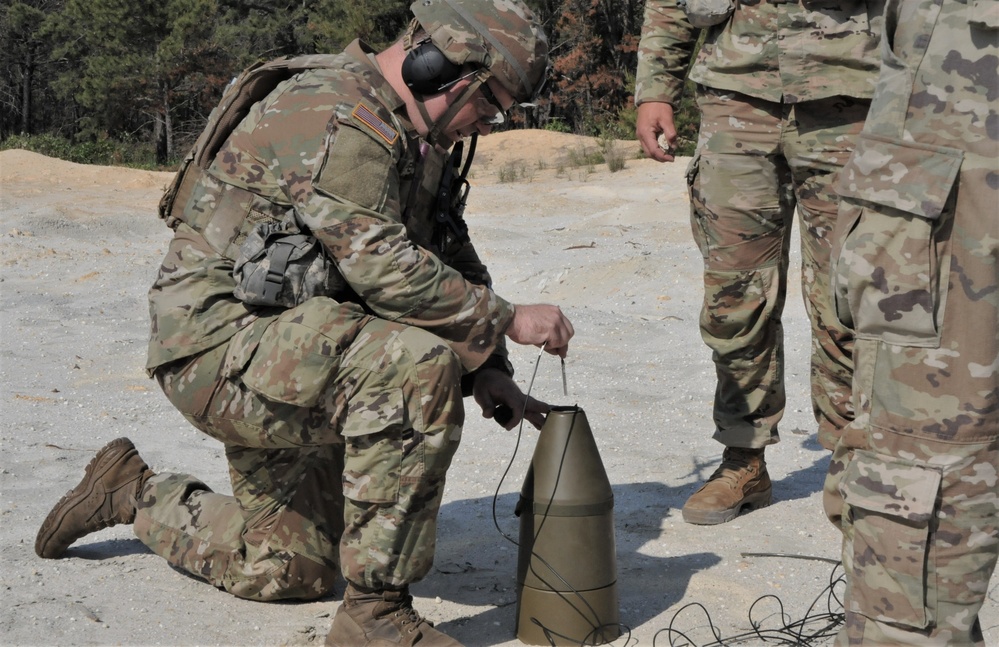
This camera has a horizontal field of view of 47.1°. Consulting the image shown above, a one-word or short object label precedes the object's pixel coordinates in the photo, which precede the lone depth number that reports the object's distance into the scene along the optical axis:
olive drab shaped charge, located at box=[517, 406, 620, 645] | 3.06
